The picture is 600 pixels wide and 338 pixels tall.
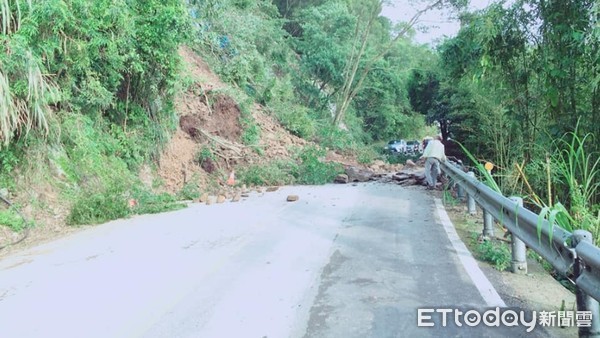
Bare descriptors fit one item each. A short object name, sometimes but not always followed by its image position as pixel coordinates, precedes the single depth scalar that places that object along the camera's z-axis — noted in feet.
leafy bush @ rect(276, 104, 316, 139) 77.15
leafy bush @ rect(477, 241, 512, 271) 17.16
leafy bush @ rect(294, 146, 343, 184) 53.42
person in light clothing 40.50
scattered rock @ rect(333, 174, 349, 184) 53.21
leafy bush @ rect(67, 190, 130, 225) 28.81
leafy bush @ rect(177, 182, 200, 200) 41.11
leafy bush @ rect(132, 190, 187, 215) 32.78
